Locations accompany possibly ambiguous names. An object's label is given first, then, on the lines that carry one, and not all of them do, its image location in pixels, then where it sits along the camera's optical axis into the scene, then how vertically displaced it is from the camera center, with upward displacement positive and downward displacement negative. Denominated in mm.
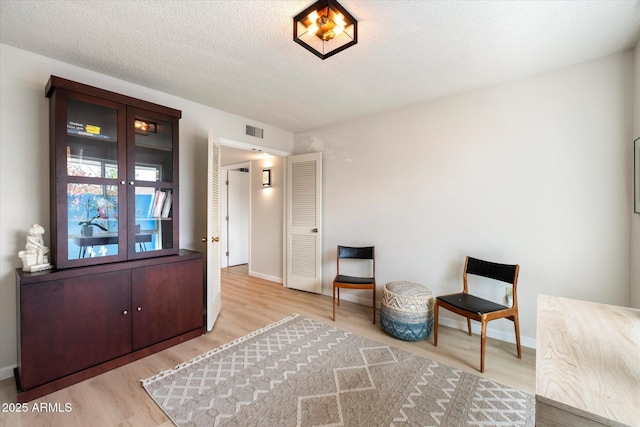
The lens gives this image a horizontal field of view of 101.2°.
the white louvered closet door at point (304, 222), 3850 -185
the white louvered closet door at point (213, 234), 2688 -263
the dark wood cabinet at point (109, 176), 1939 +275
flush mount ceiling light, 1537 +1170
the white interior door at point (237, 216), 5633 -133
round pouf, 2500 -984
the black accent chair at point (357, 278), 2943 -759
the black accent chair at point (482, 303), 2096 -797
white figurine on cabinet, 1863 -320
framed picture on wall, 1878 +270
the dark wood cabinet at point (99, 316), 1746 -839
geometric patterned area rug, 1584 -1244
